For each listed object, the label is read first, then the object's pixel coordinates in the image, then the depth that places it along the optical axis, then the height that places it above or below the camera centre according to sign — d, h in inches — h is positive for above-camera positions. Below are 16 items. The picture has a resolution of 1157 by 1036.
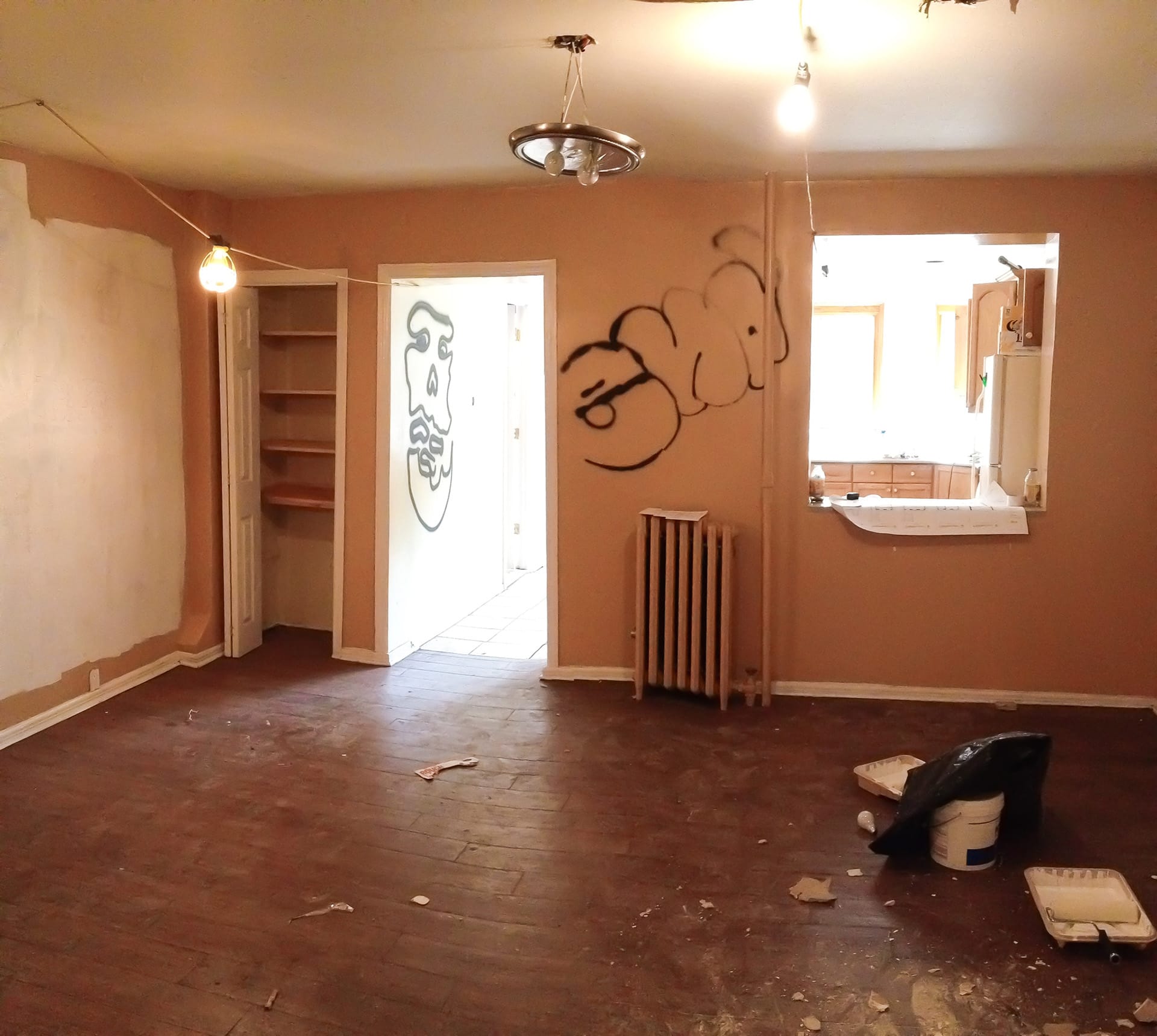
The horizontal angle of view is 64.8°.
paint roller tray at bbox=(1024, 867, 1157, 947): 89.9 -48.5
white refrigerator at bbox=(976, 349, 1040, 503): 163.8 +4.1
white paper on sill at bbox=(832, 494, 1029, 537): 159.3 -14.1
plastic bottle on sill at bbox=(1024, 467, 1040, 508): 161.5 -9.0
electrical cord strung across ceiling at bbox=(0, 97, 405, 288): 122.8 +42.2
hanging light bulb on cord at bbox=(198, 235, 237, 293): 142.3 +24.8
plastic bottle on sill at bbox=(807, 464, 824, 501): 167.0 -9.1
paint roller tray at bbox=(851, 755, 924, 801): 122.7 -46.9
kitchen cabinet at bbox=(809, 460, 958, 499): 249.1 -11.4
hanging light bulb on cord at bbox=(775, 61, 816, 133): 100.0 +39.6
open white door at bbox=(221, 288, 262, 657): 179.5 -8.1
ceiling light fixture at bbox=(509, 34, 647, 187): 89.0 +29.4
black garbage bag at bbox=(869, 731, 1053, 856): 103.7 -40.0
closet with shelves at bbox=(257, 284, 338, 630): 198.8 -5.1
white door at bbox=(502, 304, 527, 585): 256.4 -4.6
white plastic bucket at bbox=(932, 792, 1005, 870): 103.7 -45.1
